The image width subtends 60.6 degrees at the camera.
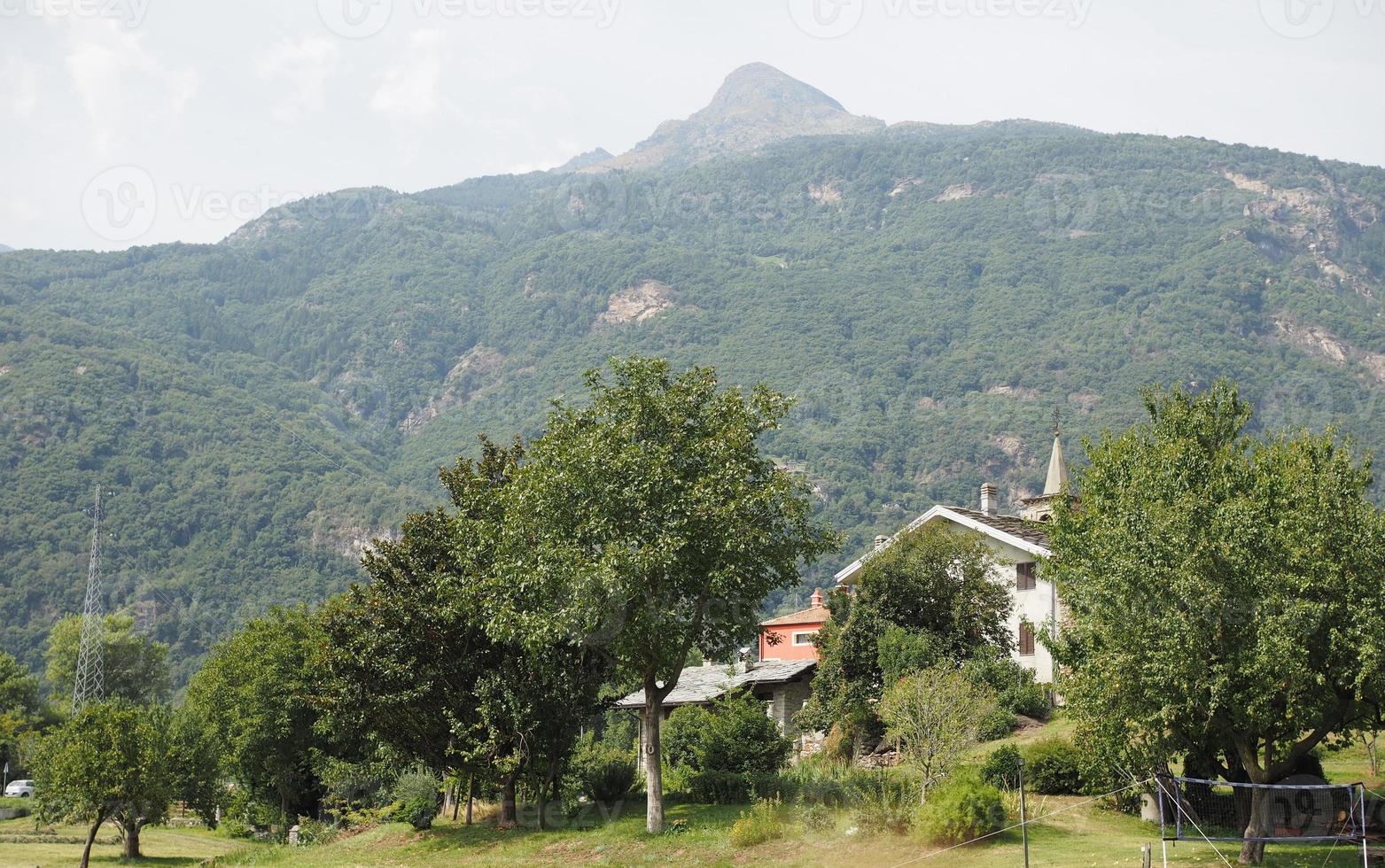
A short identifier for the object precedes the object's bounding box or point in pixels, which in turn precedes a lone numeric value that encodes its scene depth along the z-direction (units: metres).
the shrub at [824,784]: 27.17
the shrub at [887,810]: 24.28
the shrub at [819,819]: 25.23
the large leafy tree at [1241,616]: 19.56
